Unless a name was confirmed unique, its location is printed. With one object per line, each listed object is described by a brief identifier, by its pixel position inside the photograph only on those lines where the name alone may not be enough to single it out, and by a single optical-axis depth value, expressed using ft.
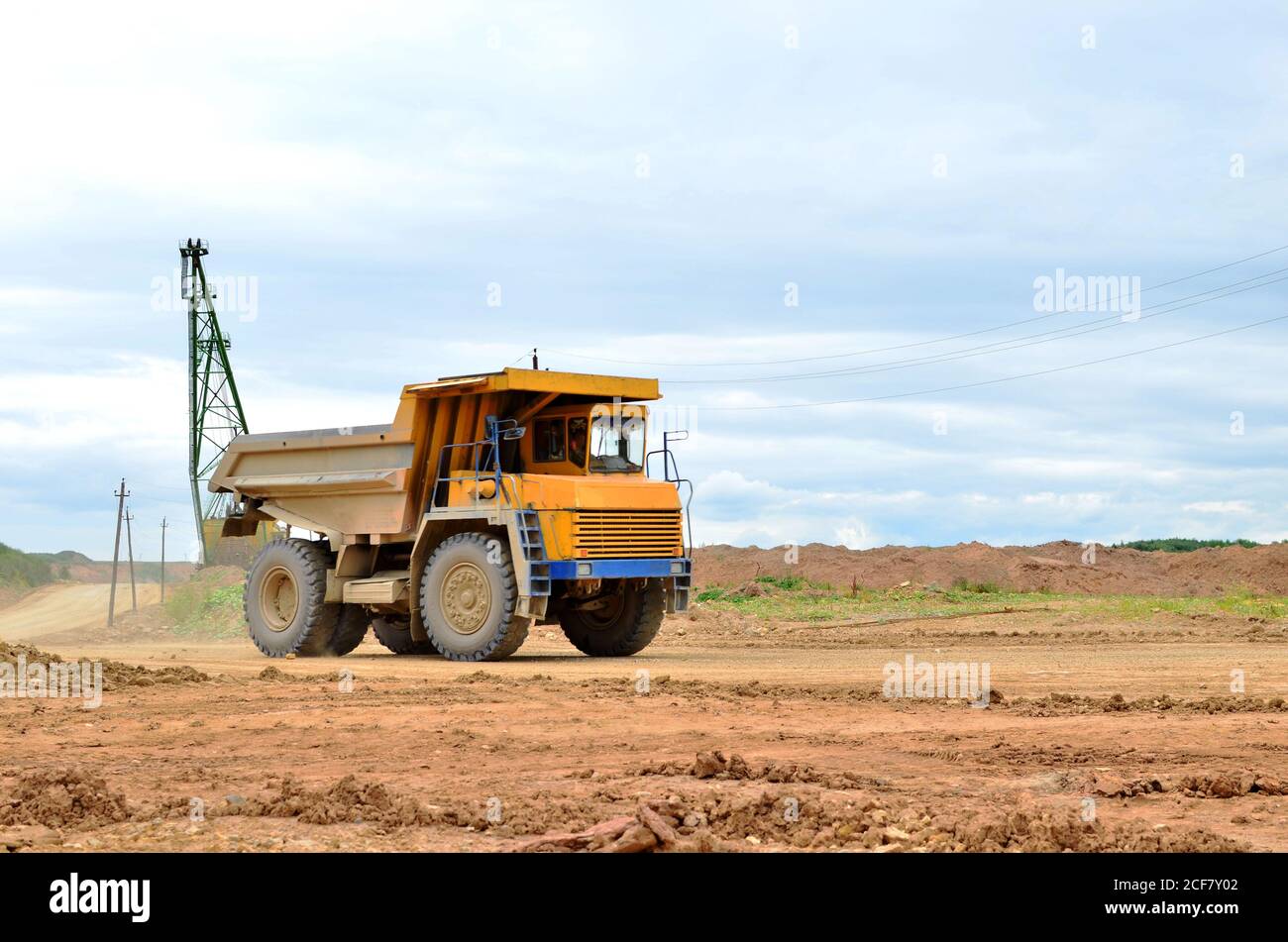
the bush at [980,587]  131.16
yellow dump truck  62.28
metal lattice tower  150.51
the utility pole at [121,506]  150.41
